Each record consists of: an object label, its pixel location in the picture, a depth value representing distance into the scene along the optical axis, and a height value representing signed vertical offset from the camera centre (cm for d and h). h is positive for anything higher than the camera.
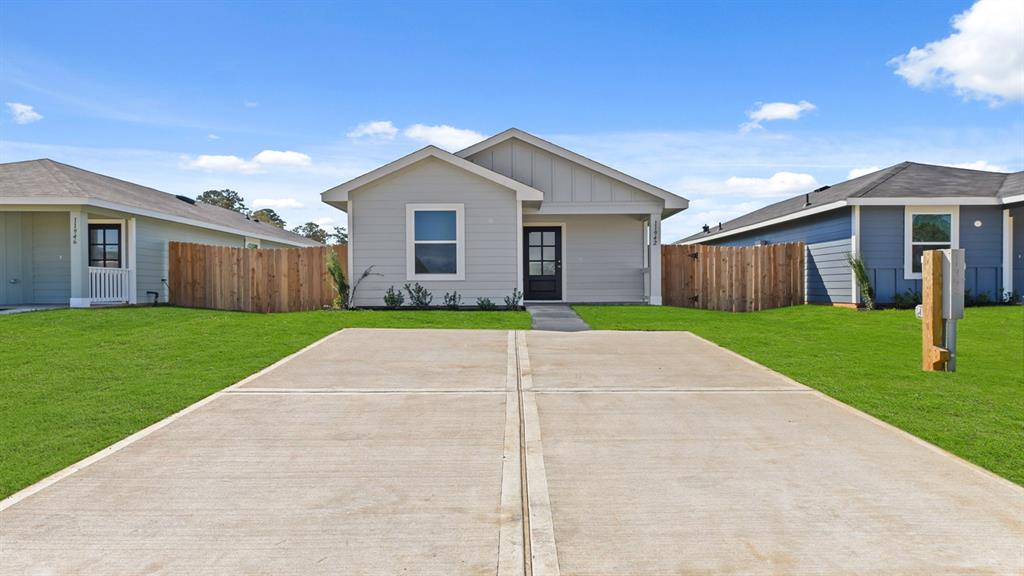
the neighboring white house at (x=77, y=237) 1377 +134
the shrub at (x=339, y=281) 1327 +14
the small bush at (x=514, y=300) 1330 -32
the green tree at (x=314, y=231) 5797 +555
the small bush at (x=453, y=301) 1330 -33
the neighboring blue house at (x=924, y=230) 1424 +131
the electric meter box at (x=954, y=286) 680 -4
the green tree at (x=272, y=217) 5530 +676
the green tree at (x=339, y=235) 5631 +503
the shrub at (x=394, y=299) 1326 -27
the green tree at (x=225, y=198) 5747 +881
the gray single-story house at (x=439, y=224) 1314 +141
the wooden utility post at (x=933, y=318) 677 -41
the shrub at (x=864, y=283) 1405 +1
